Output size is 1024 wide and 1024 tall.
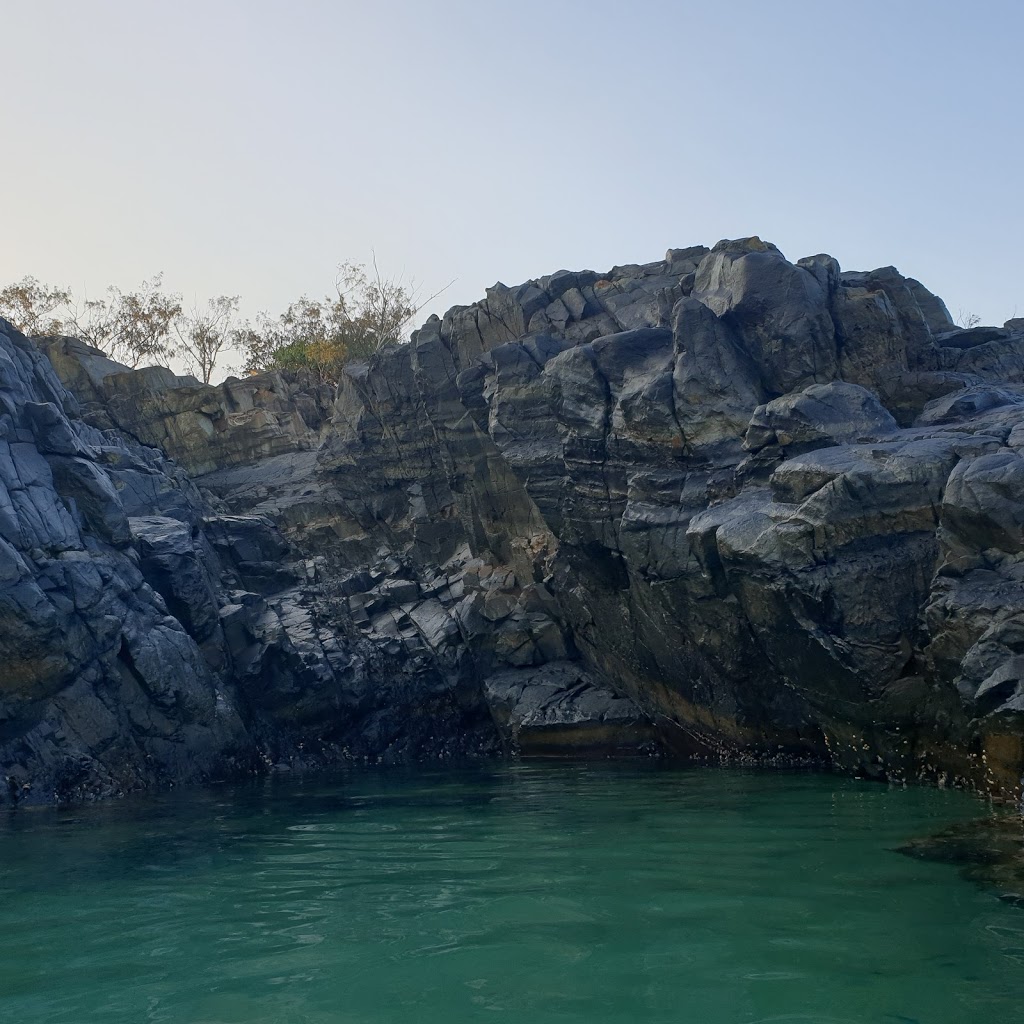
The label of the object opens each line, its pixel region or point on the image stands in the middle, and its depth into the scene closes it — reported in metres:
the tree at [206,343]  45.41
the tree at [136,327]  43.62
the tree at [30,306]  41.62
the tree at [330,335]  42.19
